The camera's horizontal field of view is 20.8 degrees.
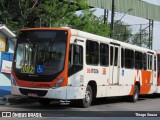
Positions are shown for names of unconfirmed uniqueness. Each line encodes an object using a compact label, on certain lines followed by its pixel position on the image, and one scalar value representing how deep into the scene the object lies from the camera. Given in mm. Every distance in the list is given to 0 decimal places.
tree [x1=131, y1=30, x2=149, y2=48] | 60172
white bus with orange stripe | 15641
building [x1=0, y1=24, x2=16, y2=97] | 23041
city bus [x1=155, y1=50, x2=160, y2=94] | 26344
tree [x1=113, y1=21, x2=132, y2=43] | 61475
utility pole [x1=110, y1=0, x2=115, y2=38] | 30855
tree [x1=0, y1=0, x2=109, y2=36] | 29906
